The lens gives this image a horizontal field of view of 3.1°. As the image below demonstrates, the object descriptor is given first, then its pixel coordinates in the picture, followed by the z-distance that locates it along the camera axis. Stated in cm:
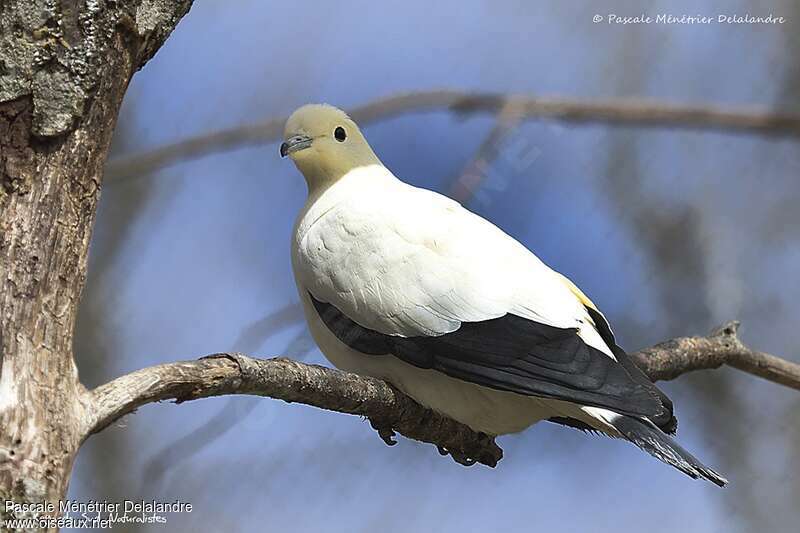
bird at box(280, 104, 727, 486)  995
